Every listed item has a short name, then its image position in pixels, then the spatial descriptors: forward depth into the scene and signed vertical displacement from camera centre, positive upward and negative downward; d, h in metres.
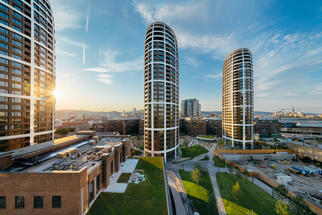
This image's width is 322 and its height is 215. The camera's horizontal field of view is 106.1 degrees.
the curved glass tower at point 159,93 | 53.75 +7.23
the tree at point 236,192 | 30.47 -21.10
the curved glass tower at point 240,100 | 71.56 +5.81
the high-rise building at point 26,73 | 30.58 +10.29
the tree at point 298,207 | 22.91 -18.96
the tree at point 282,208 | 22.22 -18.54
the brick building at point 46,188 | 15.99 -10.78
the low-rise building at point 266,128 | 101.94 -15.93
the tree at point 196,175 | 35.23 -19.52
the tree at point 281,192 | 28.33 -19.80
